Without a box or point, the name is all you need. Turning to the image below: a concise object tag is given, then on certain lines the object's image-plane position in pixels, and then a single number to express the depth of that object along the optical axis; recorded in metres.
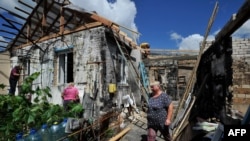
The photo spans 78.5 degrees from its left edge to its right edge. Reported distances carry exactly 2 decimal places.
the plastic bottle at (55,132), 3.79
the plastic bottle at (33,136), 3.52
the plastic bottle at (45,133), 3.66
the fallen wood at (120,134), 4.39
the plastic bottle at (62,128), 3.87
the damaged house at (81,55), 5.61
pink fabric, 5.41
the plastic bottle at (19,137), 3.42
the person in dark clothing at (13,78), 6.56
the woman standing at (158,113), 3.25
